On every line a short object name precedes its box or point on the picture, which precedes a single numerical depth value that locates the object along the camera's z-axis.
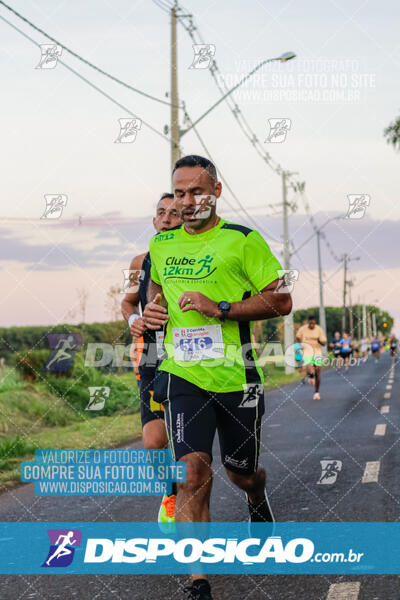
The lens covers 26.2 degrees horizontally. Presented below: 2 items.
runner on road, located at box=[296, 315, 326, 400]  17.06
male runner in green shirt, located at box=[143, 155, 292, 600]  4.18
